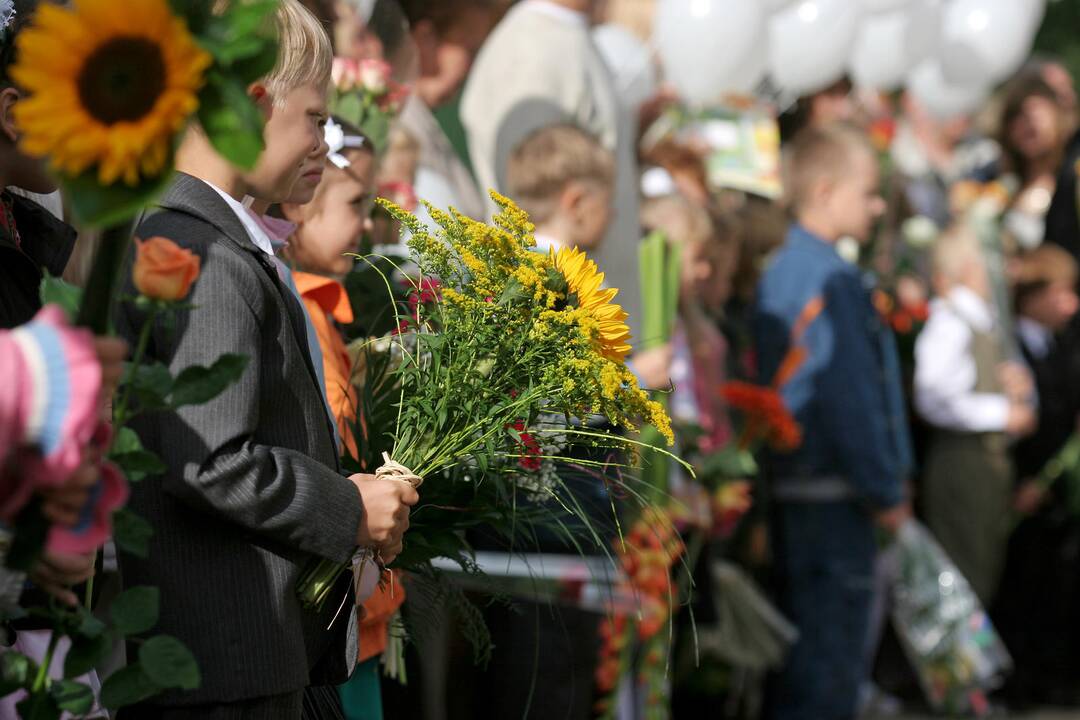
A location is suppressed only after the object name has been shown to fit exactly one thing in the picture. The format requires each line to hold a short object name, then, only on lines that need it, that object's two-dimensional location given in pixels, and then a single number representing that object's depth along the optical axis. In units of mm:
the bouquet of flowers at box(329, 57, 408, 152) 6633
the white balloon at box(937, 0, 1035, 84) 13231
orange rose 3233
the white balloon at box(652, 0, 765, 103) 10666
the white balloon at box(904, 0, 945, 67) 13417
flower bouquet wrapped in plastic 11302
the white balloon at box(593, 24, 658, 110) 11122
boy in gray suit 3888
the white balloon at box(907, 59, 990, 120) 14309
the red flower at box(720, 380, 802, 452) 9857
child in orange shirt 5838
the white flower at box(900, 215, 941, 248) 14516
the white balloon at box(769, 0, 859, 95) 11876
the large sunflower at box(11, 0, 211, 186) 2803
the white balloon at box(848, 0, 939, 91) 13396
